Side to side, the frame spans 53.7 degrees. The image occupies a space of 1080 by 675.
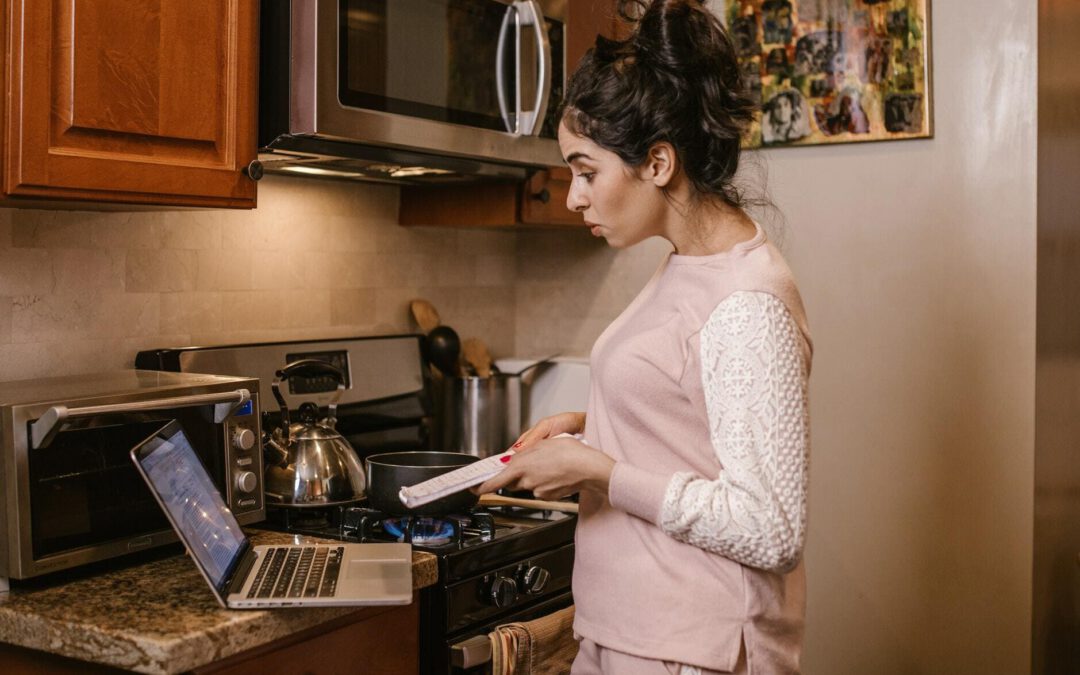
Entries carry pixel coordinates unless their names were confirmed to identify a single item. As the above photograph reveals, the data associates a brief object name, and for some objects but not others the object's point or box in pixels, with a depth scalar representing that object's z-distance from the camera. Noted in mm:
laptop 1358
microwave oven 1763
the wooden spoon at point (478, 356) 2680
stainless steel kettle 1885
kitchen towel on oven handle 1763
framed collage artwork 2373
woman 1235
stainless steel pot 2562
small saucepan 1776
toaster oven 1434
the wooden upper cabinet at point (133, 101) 1454
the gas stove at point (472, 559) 1723
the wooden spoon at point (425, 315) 2592
